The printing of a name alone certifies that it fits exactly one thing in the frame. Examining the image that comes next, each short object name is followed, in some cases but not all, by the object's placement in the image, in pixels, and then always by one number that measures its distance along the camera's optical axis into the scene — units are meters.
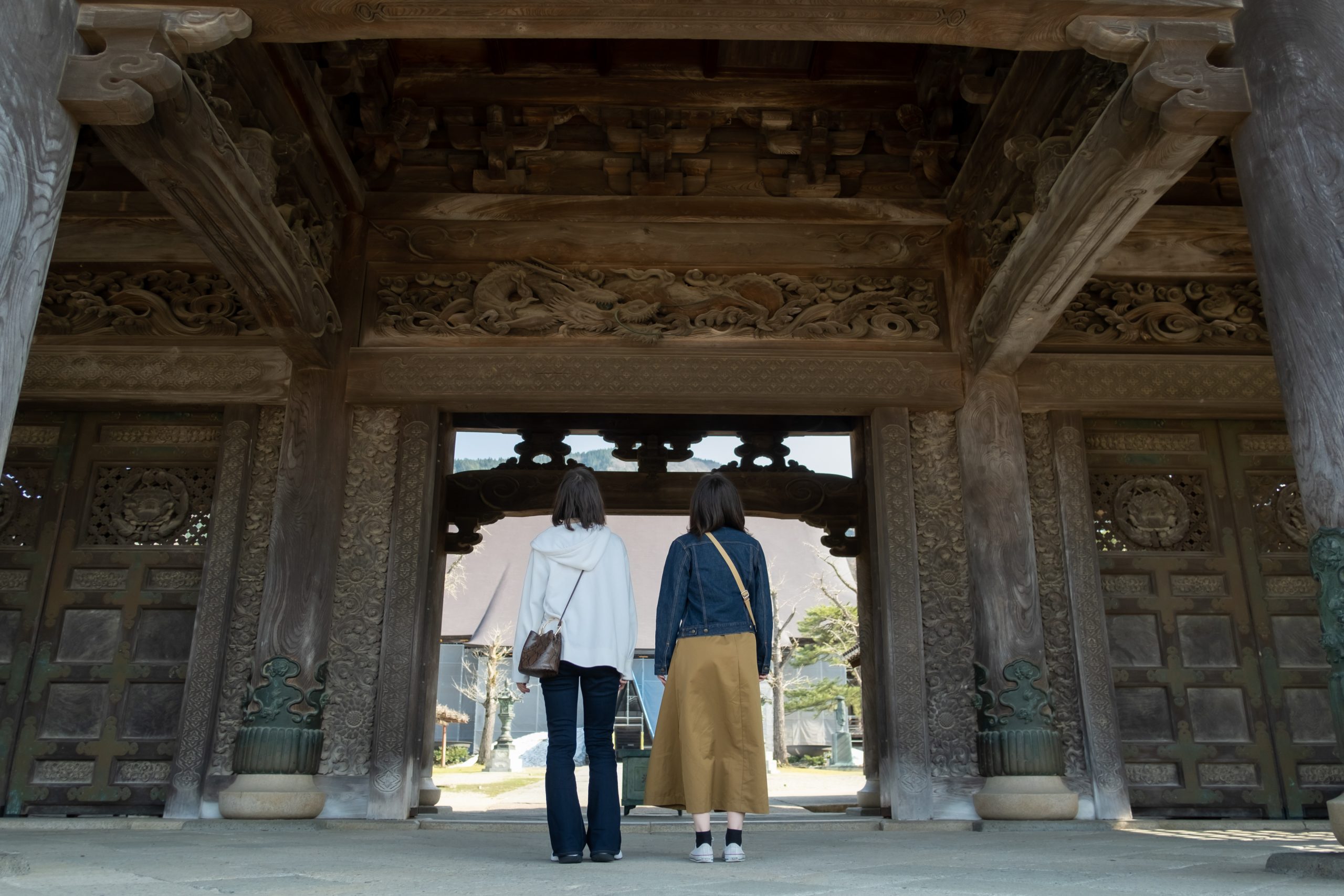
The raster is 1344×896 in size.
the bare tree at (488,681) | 21.64
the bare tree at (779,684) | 22.20
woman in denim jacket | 3.40
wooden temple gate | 5.34
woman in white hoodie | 3.33
